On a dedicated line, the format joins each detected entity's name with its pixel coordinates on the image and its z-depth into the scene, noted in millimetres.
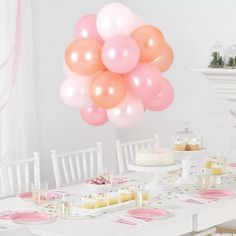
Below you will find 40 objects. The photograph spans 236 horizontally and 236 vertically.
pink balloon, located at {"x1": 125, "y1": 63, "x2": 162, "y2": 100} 3826
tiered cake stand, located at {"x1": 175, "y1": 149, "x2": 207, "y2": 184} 4378
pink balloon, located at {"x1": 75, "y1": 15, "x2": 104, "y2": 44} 4024
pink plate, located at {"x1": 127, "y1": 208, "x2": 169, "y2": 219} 3505
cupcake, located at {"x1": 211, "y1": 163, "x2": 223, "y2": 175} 4566
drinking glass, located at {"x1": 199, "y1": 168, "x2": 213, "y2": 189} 4178
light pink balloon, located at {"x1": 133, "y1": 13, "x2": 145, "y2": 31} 4055
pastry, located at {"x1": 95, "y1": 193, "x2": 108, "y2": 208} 3632
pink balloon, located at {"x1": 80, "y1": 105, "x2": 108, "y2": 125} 4113
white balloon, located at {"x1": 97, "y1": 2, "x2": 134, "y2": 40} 3850
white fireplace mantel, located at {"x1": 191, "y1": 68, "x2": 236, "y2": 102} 5386
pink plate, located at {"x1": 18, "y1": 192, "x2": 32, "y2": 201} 3968
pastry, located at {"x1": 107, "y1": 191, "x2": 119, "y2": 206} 3698
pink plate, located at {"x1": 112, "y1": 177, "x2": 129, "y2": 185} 4451
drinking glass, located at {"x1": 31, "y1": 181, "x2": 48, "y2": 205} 3839
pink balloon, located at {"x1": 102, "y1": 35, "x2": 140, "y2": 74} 3723
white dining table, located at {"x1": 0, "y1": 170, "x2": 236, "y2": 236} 3253
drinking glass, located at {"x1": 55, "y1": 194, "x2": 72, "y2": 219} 3509
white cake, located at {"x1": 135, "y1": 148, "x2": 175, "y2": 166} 4062
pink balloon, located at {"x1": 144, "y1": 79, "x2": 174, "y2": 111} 4149
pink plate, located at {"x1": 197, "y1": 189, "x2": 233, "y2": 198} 3983
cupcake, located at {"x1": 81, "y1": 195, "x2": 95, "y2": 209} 3616
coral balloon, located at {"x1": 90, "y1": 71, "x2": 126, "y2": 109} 3754
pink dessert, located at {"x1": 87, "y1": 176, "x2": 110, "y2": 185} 4147
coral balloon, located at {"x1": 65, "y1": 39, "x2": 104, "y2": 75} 3828
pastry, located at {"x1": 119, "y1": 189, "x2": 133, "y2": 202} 3765
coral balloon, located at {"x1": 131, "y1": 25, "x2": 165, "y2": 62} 3852
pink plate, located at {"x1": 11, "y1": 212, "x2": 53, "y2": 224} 3411
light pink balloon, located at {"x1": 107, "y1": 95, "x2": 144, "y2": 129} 3930
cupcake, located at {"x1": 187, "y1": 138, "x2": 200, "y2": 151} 4512
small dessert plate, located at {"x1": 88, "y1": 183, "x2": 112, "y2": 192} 4122
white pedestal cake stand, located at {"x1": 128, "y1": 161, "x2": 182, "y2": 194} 4006
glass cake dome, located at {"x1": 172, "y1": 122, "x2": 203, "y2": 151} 4517
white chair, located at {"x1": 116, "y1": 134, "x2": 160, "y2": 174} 5319
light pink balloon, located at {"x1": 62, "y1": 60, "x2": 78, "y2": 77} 4065
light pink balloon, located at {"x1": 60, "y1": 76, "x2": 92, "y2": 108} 3979
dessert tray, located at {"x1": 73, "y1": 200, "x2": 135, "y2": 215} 3567
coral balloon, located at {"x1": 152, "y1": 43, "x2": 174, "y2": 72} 4176
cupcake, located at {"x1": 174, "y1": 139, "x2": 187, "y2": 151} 4517
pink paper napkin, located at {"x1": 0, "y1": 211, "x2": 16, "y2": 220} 3513
